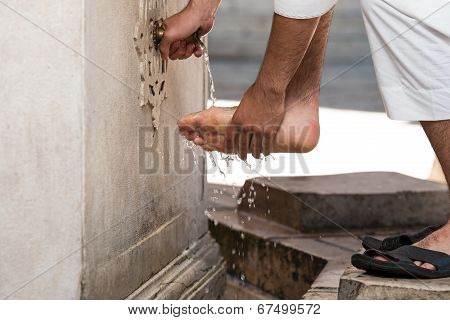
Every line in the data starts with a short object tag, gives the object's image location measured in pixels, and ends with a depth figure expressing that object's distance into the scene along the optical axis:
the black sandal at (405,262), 2.32
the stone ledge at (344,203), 3.69
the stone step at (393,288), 2.25
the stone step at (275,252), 3.36
